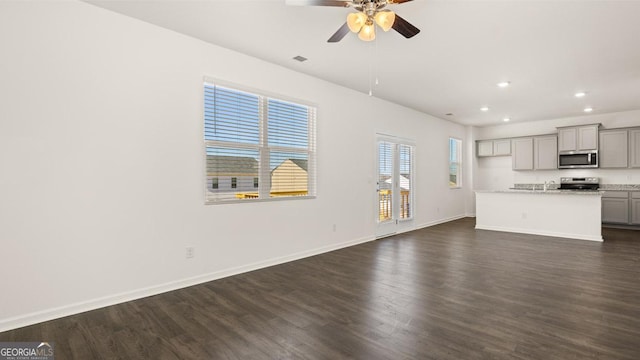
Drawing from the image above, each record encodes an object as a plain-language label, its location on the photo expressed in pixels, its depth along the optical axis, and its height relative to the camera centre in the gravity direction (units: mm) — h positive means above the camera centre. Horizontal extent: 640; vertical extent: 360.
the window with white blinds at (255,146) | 3742 +492
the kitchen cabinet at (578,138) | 7375 +1094
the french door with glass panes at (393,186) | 6188 -102
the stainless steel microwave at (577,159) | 7379 +558
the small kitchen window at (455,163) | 8633 +553
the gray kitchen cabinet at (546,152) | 7992 +779
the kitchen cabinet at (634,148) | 6965 +773
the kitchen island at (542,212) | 5820 -650
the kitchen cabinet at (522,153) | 8359 +790
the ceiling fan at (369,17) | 2350 +1333
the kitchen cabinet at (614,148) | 7105 +785
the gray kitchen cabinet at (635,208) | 6895 -602
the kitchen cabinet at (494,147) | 8867 +1028
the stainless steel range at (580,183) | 7602 -39
